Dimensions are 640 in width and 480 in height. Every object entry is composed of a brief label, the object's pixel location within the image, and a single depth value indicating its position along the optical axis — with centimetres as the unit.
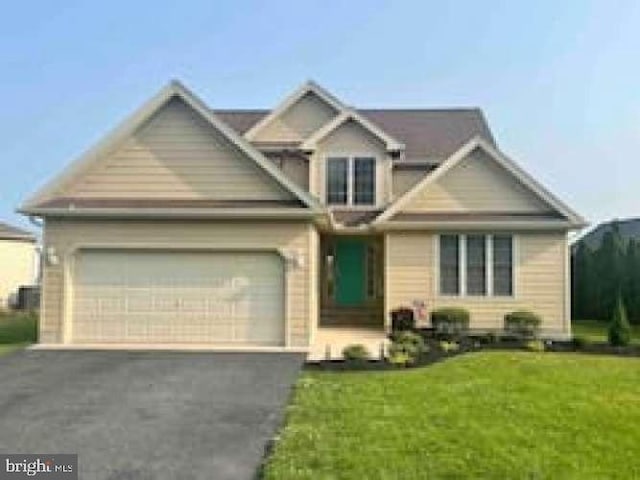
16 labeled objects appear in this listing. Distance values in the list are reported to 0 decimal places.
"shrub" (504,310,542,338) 1959
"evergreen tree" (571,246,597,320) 2855
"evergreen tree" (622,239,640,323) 2652
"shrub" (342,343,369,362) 1377
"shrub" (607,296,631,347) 1714
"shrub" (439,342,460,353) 1567
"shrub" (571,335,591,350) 1677
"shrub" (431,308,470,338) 1976
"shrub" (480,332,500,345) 1714
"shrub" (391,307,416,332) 1991
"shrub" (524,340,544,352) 1614
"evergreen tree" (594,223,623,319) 2762
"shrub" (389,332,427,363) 1463
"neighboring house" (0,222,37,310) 3597
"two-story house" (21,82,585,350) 1656
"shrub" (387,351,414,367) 1371
